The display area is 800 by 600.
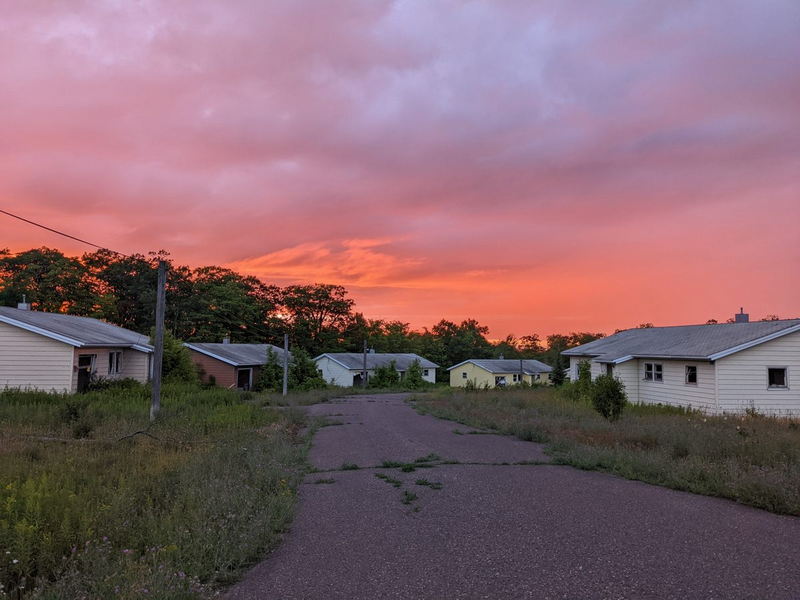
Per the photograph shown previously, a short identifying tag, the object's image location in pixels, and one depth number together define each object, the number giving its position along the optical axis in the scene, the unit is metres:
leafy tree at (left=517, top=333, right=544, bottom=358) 108.06
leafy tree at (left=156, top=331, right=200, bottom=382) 29.55
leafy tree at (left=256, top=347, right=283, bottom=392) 41.03
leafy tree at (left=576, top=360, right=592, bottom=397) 28.09
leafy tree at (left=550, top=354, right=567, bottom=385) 48.03
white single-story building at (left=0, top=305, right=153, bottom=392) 21.03
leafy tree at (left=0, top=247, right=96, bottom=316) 49.75
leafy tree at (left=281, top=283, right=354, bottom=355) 72.50
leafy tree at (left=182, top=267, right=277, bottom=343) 61.03
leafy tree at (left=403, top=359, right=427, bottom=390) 55.64
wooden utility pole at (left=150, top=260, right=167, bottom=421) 15.49
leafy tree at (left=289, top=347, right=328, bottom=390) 43.16
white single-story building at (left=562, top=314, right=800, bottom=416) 20.97
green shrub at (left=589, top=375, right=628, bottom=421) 16.11
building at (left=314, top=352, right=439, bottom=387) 55.97
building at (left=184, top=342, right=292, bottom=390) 38.12
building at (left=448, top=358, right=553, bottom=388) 63.06
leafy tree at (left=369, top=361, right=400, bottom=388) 54.50
